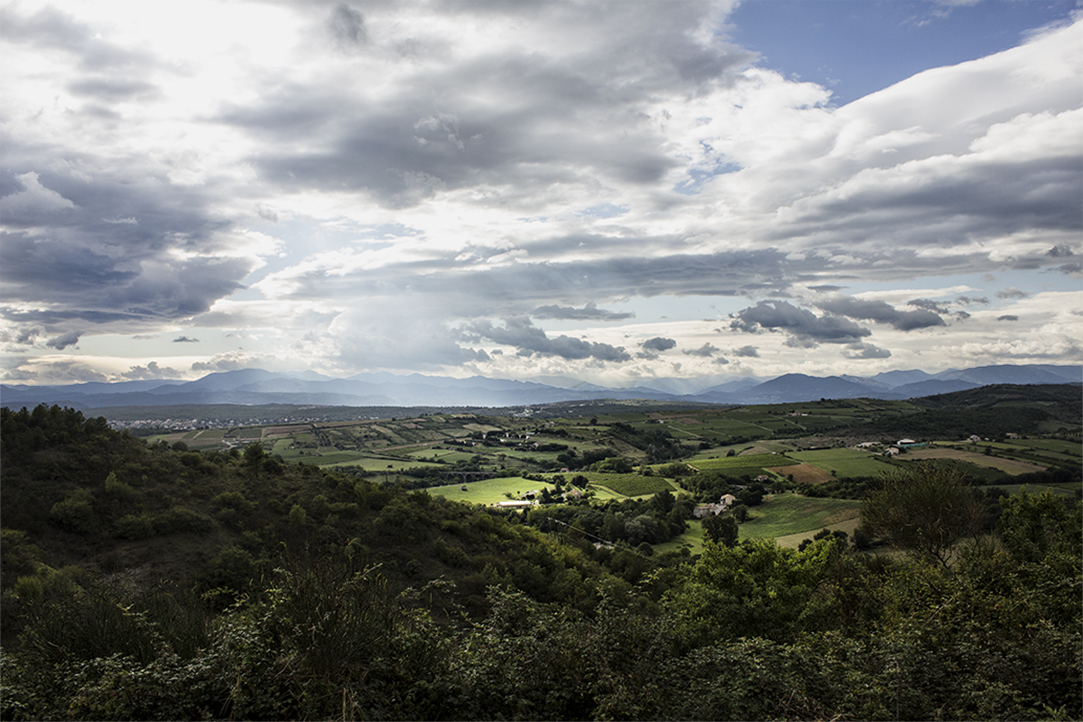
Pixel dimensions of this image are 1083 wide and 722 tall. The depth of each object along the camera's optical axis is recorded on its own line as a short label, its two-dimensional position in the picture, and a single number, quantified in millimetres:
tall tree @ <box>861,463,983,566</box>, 26266
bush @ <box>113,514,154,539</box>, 24250
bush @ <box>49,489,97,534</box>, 23625
